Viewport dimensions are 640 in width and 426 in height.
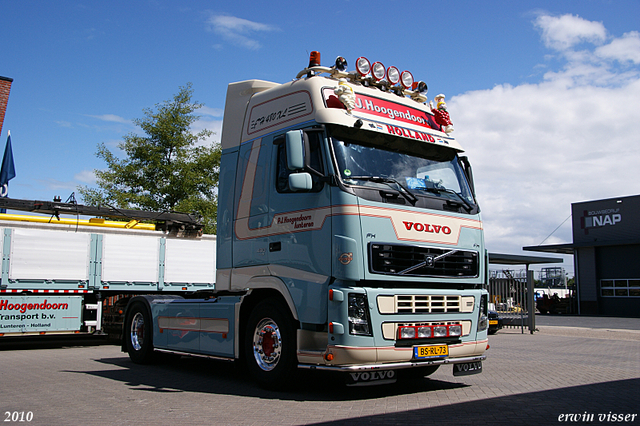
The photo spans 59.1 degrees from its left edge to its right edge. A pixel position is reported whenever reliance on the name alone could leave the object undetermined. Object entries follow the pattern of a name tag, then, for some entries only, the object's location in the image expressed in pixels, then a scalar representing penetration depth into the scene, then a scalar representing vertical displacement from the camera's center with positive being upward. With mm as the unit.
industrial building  34906 +2084
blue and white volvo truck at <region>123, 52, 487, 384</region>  6199 +582
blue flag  22719 +4599
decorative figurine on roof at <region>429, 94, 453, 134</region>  7934 +2341
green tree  24141 +4751
